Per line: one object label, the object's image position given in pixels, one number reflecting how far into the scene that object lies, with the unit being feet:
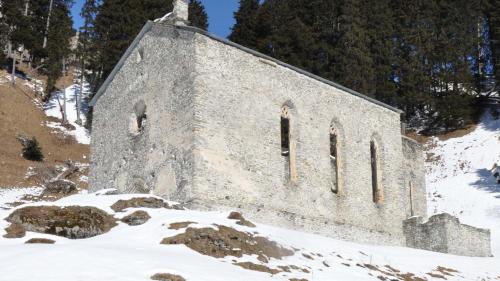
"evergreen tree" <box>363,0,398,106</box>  147.02
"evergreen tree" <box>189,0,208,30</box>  162.14
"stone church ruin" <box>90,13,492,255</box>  67.72
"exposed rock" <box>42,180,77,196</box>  111.34
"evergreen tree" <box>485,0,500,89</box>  148.66
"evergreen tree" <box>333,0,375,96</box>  135.23
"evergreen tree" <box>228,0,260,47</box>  144.15
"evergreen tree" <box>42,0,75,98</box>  160.15
